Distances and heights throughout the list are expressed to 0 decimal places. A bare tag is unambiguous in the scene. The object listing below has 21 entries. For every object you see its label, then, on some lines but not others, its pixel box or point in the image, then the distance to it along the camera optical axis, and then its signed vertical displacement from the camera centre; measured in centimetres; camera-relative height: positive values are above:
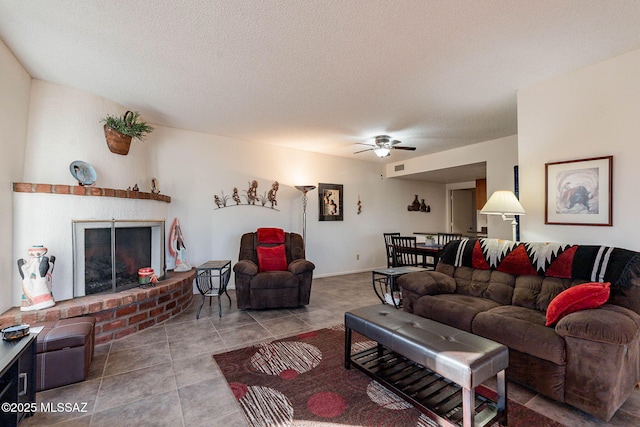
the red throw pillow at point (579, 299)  188 -57
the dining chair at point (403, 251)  516 -67
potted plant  312 +94
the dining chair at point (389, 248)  560 -67
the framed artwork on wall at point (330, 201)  581 +27
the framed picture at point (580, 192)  247 +19
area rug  169 -121
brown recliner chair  361 -83
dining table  467 -61
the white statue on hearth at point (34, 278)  240 -53
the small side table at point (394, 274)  331 -71
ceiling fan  459 +113
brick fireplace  252 -34
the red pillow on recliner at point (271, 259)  403 -63
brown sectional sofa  167 -75
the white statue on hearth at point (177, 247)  409 -46
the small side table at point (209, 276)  344 -82
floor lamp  553 -4
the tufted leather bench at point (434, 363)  150 -85
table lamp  277 +8
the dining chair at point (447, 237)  560 -47
